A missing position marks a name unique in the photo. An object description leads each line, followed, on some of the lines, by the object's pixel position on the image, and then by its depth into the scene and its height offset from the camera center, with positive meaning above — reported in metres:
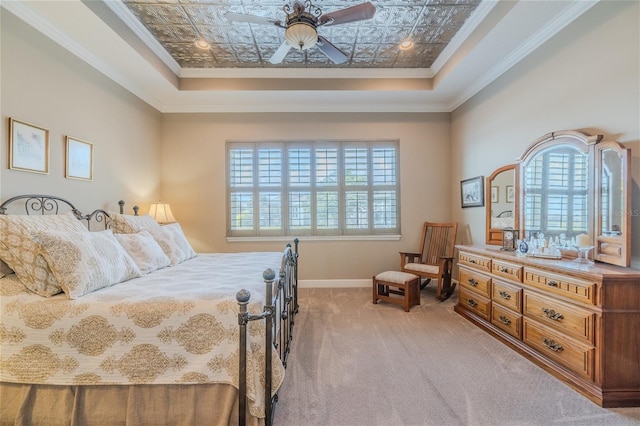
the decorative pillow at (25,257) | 1.64 -0.27
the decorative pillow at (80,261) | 1.62 -0.31
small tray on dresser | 2.37 -0.37
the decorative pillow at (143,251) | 2.36 -0.34
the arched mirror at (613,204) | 1.97 +0.08
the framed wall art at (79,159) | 2.74 +0.57
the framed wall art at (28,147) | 2.21 +0.57
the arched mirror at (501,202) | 3.06 +0.16
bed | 1.45 -0.79
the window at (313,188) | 4.55 +0.43
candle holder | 2.15 -0.33
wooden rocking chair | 3.80 -0.67
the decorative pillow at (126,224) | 2.74 -0.11
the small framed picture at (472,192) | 3.77 +0.33
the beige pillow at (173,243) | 2.78 -0.32
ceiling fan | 2.17 +1.61
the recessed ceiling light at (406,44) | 3.34 +2.14
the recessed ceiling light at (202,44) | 3.29 +2.10
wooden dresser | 1.78 -0.80
